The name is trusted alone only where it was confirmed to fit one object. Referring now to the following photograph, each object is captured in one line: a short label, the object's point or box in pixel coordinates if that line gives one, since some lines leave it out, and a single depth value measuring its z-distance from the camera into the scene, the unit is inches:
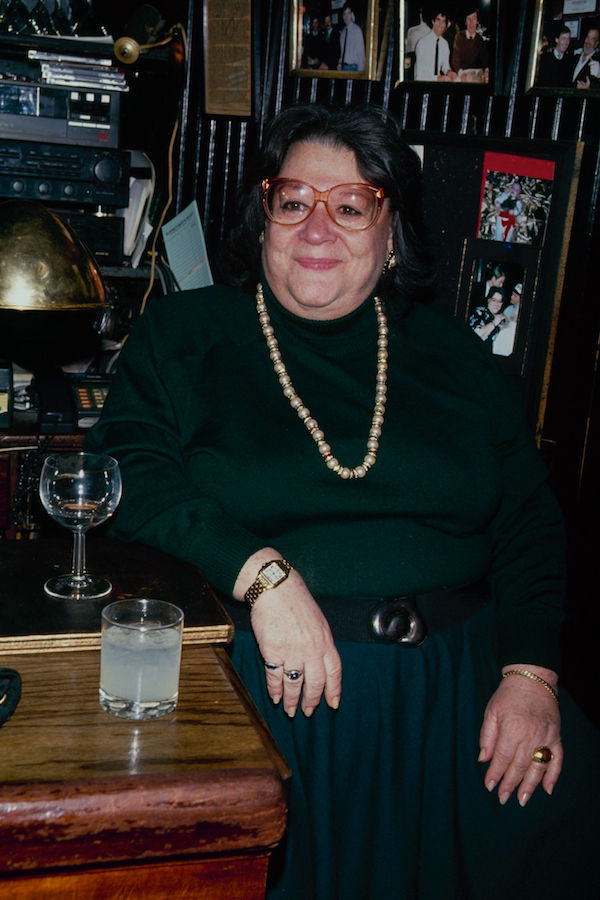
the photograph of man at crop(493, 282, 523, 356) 93.9
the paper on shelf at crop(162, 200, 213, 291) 99.4
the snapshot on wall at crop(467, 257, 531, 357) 93.1
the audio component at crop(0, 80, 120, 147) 86.7
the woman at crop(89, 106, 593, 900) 51.2
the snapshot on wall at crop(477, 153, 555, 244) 91.0
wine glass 45.7
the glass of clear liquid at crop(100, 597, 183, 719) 34.0
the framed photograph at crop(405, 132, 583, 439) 91.0
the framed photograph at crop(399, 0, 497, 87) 87.8
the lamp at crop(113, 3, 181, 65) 89.2
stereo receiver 88.3
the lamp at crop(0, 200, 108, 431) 51.2
